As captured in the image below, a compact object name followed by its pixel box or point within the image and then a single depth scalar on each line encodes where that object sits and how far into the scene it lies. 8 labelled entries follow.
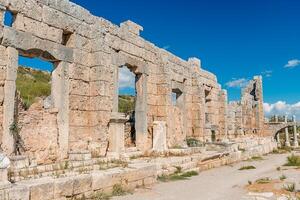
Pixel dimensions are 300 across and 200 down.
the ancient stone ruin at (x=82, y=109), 5.82
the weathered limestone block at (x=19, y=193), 4.22
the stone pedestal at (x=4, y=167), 4.32
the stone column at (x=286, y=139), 28.57
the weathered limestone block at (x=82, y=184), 5.09
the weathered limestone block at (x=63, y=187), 4.77
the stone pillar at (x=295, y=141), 28.44
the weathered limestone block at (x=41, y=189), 4.44
